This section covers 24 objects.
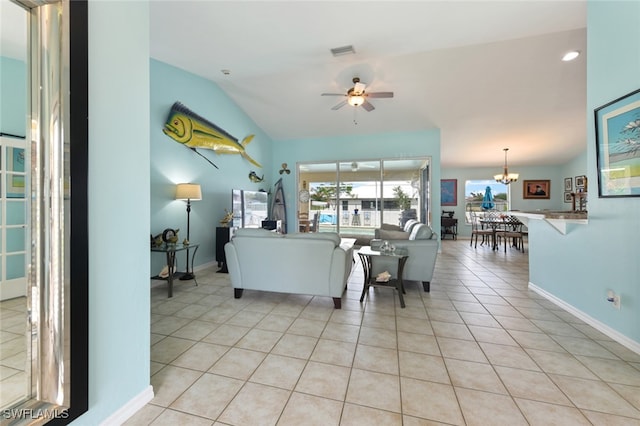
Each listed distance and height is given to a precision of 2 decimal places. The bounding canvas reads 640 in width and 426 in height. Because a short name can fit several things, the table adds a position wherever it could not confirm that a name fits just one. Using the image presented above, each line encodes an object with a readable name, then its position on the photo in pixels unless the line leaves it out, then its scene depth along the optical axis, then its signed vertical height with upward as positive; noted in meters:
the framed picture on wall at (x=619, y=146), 1.99 +0.54
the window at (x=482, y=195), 8.95 +0.58
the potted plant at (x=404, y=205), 6.84 +0.19
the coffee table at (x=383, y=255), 3.04 -0.65
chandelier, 7.29 +0.98
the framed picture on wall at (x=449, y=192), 9.27 +0.72
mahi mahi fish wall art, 4.00 +1.39
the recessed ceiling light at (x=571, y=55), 3.73 +2.30
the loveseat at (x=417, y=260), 3.35 -0.64
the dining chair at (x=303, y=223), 7.38 -0.31
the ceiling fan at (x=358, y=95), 3.90 +1.82
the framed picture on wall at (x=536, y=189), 8.72 +0.77
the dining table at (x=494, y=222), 6.72 -0.28
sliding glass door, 6.78 +0.51
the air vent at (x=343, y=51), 3.48 +2.21
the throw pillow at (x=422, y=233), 3.53 -0.29
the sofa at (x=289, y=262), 2.85 -0.57
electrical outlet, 2.17 -0.74
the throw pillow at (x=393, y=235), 4.15 -0.37
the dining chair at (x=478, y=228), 7.00 -0.52
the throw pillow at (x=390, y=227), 5.22 -0.31
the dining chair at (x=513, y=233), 6.56 -0.55
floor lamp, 3.88 +0.30
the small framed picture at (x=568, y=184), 8.19 +0.87
